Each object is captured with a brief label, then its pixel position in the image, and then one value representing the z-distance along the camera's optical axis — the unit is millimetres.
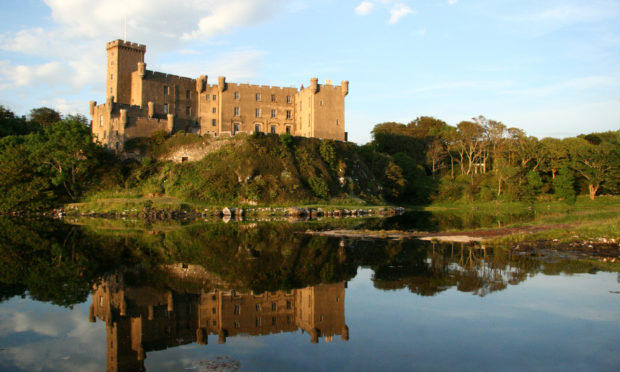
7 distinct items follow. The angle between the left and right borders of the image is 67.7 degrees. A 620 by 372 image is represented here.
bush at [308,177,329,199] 54594
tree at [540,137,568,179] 65500
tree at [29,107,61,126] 74875
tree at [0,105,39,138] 61584
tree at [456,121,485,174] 71500
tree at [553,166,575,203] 62125
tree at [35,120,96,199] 49188
